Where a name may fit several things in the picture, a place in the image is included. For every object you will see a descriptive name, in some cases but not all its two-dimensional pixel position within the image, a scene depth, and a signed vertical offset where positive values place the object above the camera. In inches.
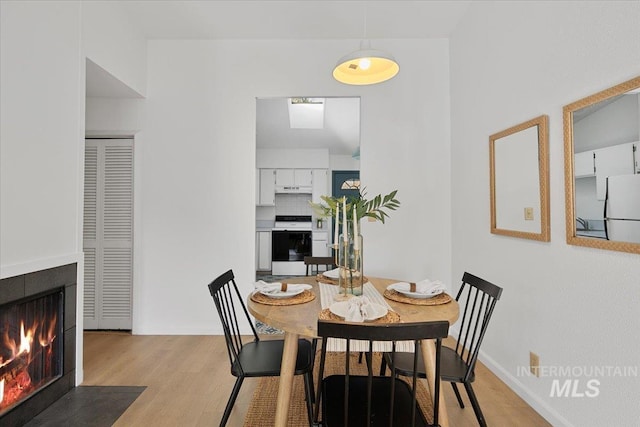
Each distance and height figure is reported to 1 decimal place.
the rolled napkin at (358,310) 53.2 -15.1
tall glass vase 70.5 -11.1
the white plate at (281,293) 68.4 -15.6
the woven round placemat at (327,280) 85.8 -16.1
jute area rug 71.5 -43.7
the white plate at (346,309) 54.2 -15.7
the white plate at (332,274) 89.0 -15.0
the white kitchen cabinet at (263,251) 240.4 -23.0
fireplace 68.3 -28.5
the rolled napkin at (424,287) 68.1 -14.7
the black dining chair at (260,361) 61.9 -28.6
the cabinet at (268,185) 246.5 +26.3
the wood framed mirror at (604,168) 54.0 +9.6
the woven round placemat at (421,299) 65.7 -16.3
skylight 196.1 +66.7
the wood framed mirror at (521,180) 75.1 +10.5
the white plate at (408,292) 67.4 -15.3
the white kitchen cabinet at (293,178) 246.8 +31.7
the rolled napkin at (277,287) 70.7 -15.3
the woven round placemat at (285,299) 66.3 -16.5
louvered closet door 125.8 -6.8
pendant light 75.7 +38.5
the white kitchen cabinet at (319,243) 240.4 -17.0
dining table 55.6 -17.5
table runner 61.9 -23.2
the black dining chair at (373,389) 41.7 -28.7
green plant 75.7 +3.3
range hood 246.5 +23.4
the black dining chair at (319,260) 105.8 -13.2
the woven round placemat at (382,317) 54.5 -16.6
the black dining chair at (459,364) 60.3 -28.6
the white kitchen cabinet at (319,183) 245.9 +27.9
